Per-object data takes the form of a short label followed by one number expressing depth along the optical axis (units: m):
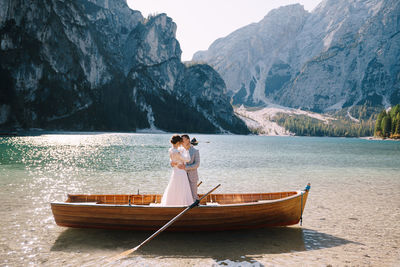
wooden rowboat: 12.00
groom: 12.38
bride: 12.43
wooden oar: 10.28
